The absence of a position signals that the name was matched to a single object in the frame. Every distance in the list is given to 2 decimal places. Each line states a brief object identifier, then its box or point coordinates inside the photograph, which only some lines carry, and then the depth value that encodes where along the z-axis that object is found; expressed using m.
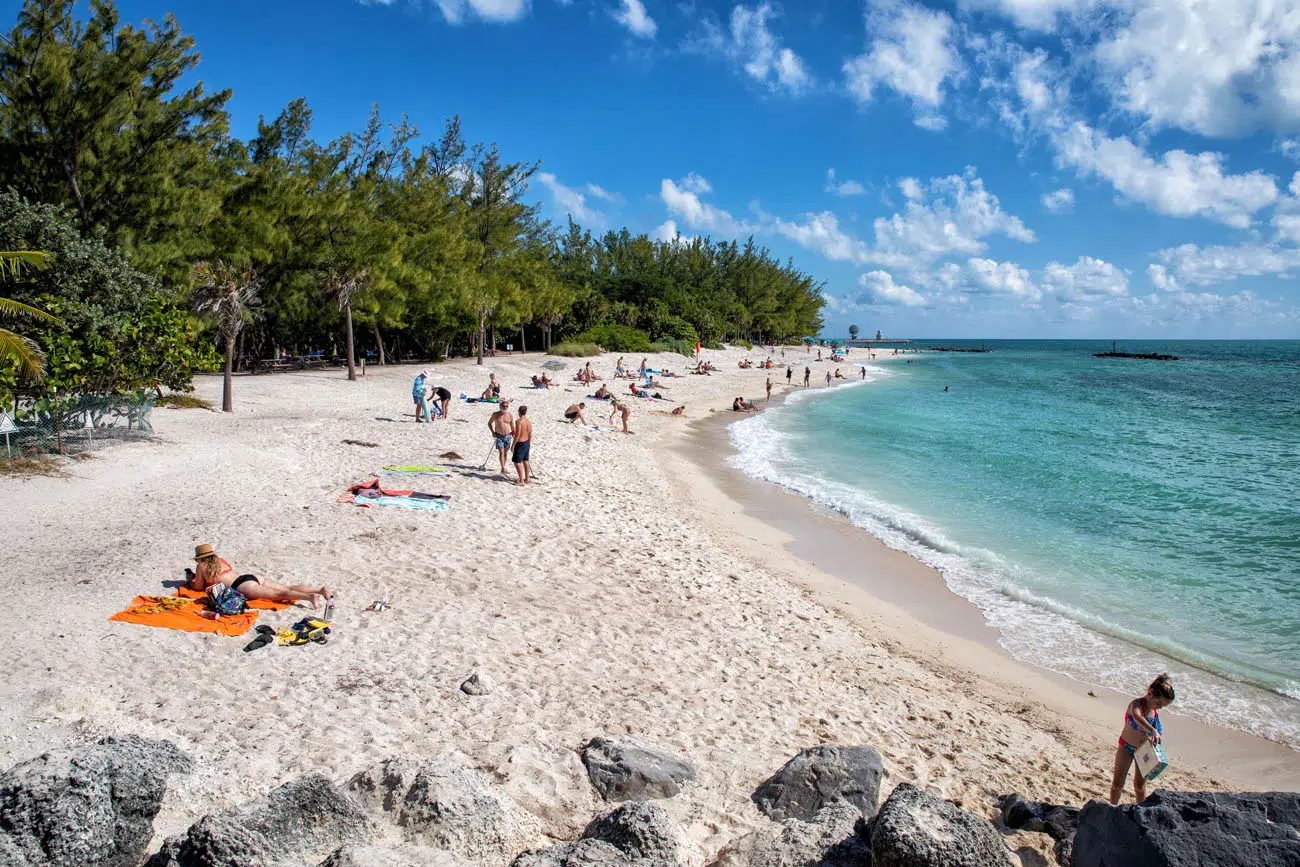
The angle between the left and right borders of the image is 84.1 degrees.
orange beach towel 7.12
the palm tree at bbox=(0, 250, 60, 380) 10.16
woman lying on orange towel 7.76
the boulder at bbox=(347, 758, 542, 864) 4.23
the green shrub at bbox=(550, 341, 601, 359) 45.66
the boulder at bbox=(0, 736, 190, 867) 3.53
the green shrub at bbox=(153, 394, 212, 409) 19.06
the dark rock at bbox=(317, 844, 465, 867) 3.59
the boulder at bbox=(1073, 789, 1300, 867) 3.69
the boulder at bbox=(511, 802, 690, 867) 3.79
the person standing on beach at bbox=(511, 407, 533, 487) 14.26
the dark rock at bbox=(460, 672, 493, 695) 6.46
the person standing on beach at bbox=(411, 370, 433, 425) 20.23
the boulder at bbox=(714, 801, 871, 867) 4.13
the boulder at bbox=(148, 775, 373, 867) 3.66
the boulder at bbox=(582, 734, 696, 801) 5.16
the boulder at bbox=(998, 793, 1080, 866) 5.22
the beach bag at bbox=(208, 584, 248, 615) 7.48
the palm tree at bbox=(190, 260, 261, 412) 18.36
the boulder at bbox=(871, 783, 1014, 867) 3.83
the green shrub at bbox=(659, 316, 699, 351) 61.44
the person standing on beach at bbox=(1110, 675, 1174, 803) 5.54
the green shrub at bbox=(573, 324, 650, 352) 52.56
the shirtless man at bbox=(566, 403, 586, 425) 23.36
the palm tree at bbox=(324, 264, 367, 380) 27.72
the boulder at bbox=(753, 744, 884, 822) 5.11
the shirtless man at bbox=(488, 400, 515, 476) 14.61
